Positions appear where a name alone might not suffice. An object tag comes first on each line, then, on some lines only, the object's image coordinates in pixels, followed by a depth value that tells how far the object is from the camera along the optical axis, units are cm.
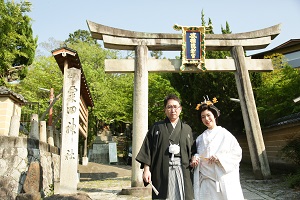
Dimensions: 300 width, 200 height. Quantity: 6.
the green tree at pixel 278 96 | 1237
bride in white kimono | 373
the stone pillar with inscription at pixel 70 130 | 706
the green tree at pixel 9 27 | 1320
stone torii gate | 870
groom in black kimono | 359
